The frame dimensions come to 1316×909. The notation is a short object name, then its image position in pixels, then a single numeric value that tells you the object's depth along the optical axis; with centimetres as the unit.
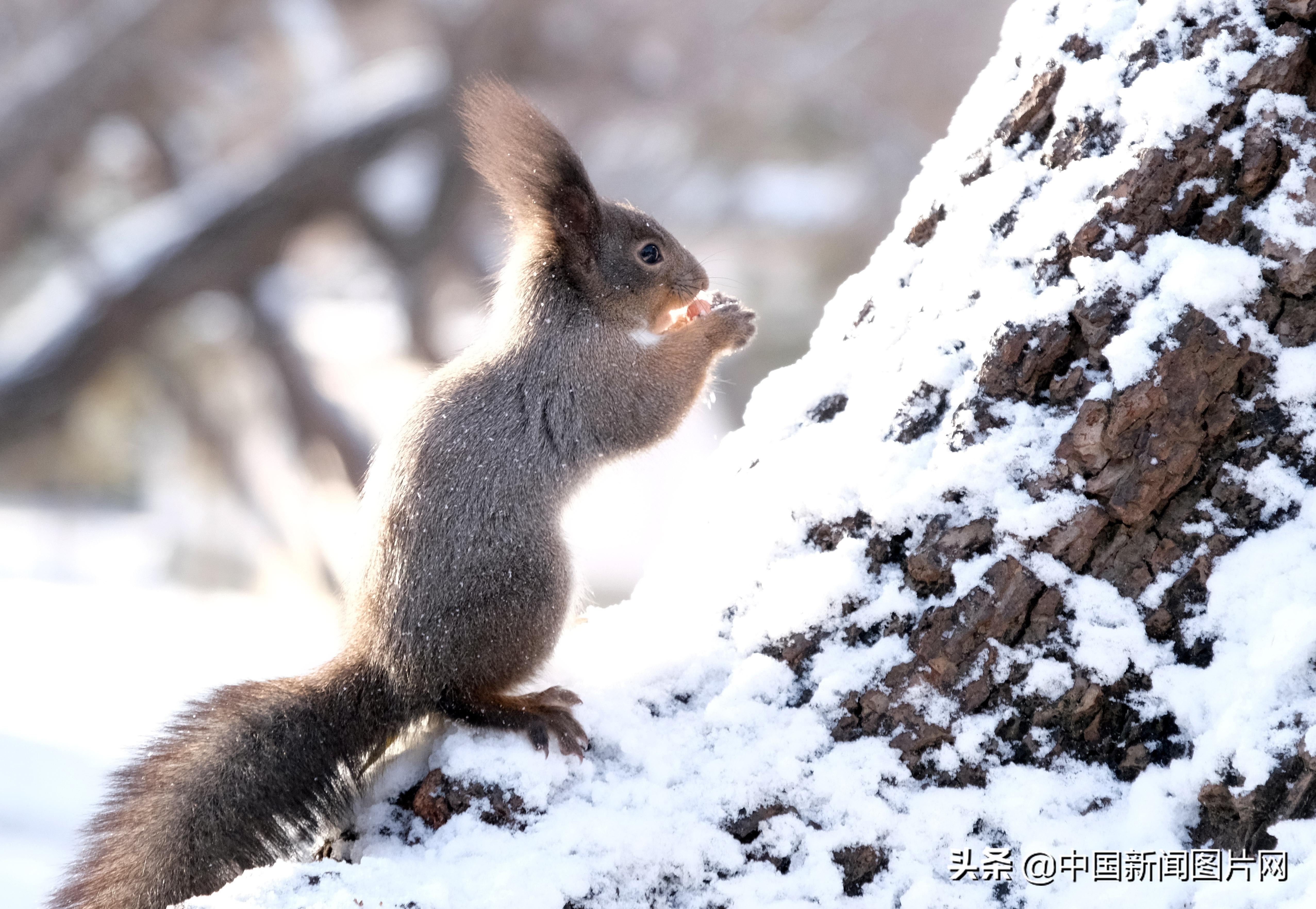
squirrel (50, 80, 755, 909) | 238
